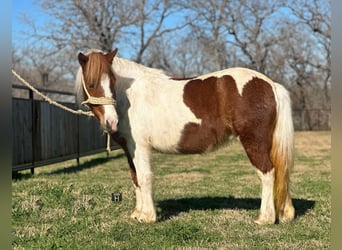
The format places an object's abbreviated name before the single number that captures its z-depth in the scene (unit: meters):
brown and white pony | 4.43
